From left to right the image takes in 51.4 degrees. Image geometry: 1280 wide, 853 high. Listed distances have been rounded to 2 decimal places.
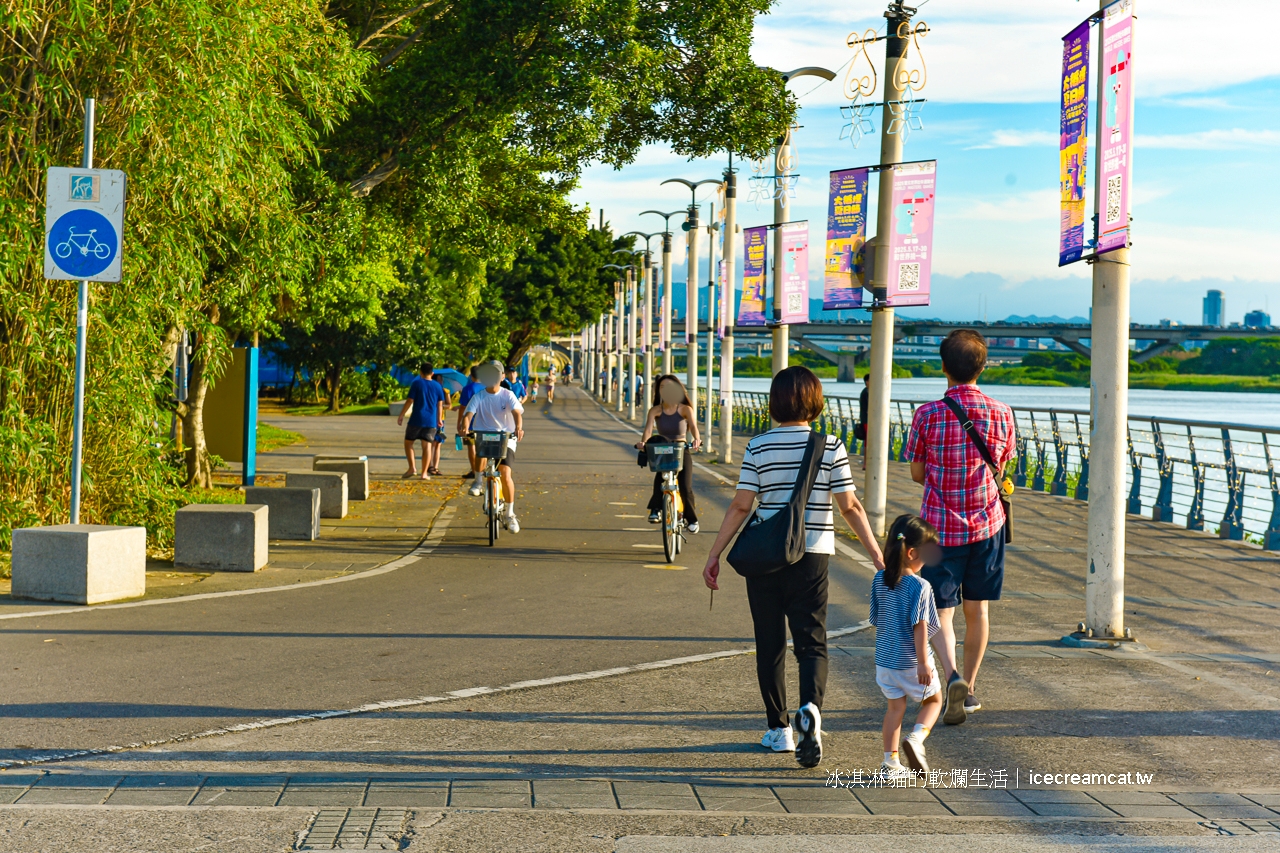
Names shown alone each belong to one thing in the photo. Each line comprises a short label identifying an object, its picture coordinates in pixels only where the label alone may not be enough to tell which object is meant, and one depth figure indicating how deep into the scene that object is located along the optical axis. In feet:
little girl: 17.66
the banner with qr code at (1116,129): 27.27
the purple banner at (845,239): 50.29
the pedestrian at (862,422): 81.56
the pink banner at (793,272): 72.38
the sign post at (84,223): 30.71
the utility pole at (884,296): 48.73
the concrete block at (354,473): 58.23
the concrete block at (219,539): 36.22
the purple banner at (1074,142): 28.19
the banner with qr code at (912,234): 48.21
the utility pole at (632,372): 169.07
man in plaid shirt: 20.74
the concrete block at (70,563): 29.99
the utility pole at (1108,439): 27.73
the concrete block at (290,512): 43.55
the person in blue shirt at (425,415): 70.33
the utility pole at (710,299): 99.81
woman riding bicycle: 43.06
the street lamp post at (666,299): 121.08
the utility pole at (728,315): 87.76
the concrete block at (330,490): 50.37
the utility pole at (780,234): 68.23
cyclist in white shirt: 45.96
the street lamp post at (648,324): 137.39
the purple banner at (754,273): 78.59
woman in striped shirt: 18.56
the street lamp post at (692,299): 105.09
